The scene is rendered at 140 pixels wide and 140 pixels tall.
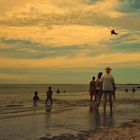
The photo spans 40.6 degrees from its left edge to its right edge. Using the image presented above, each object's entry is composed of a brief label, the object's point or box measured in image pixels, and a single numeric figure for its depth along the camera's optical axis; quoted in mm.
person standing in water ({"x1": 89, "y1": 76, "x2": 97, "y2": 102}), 9832
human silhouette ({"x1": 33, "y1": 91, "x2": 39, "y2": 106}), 14720
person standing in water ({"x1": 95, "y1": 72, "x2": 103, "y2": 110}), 8880
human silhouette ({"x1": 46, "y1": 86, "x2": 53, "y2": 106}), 13717
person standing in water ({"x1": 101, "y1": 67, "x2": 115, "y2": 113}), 7681
